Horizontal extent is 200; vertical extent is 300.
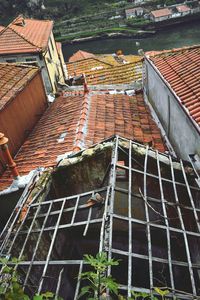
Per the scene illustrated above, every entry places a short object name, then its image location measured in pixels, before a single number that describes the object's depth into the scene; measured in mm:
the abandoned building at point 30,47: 22180
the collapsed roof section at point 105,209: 7719
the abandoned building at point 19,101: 12969
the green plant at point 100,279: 4449
